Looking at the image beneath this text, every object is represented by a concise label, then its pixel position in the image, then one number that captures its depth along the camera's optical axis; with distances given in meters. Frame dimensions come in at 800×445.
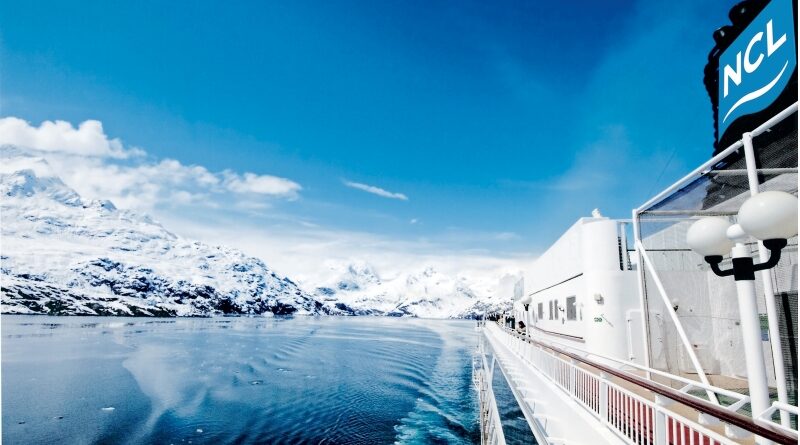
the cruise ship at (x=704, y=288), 4.33
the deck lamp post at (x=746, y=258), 3.74
